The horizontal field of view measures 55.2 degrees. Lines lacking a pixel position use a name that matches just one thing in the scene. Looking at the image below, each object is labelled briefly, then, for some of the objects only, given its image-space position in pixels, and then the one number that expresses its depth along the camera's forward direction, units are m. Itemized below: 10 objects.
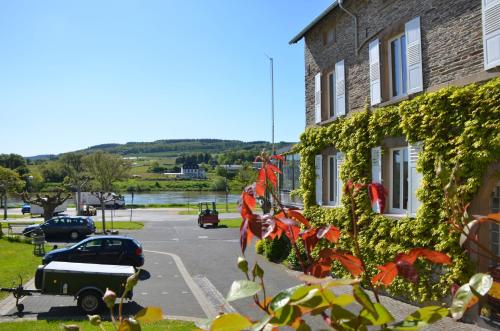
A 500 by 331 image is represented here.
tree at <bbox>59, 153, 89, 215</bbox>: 90.00
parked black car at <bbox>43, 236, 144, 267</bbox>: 16.81
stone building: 9.60
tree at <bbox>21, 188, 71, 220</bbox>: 33.41
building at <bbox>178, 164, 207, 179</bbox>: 163.96
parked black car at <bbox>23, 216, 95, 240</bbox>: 28.83
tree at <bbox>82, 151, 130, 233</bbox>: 76.43
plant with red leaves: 1.12
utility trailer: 11.52
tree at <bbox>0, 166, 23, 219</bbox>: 50.87
